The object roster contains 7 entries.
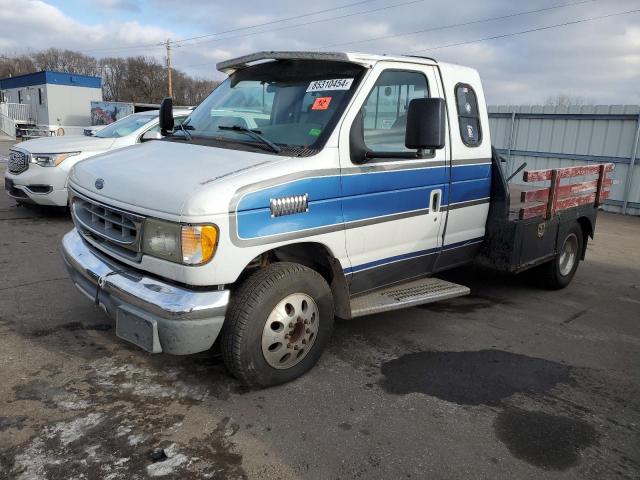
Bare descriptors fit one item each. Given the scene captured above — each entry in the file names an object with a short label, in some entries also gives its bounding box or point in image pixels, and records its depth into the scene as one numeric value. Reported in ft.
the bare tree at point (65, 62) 255.29
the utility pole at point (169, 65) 161.92
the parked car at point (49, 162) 25.90
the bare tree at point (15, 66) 248.11
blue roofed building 124.77
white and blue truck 9.71
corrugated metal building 40.34
